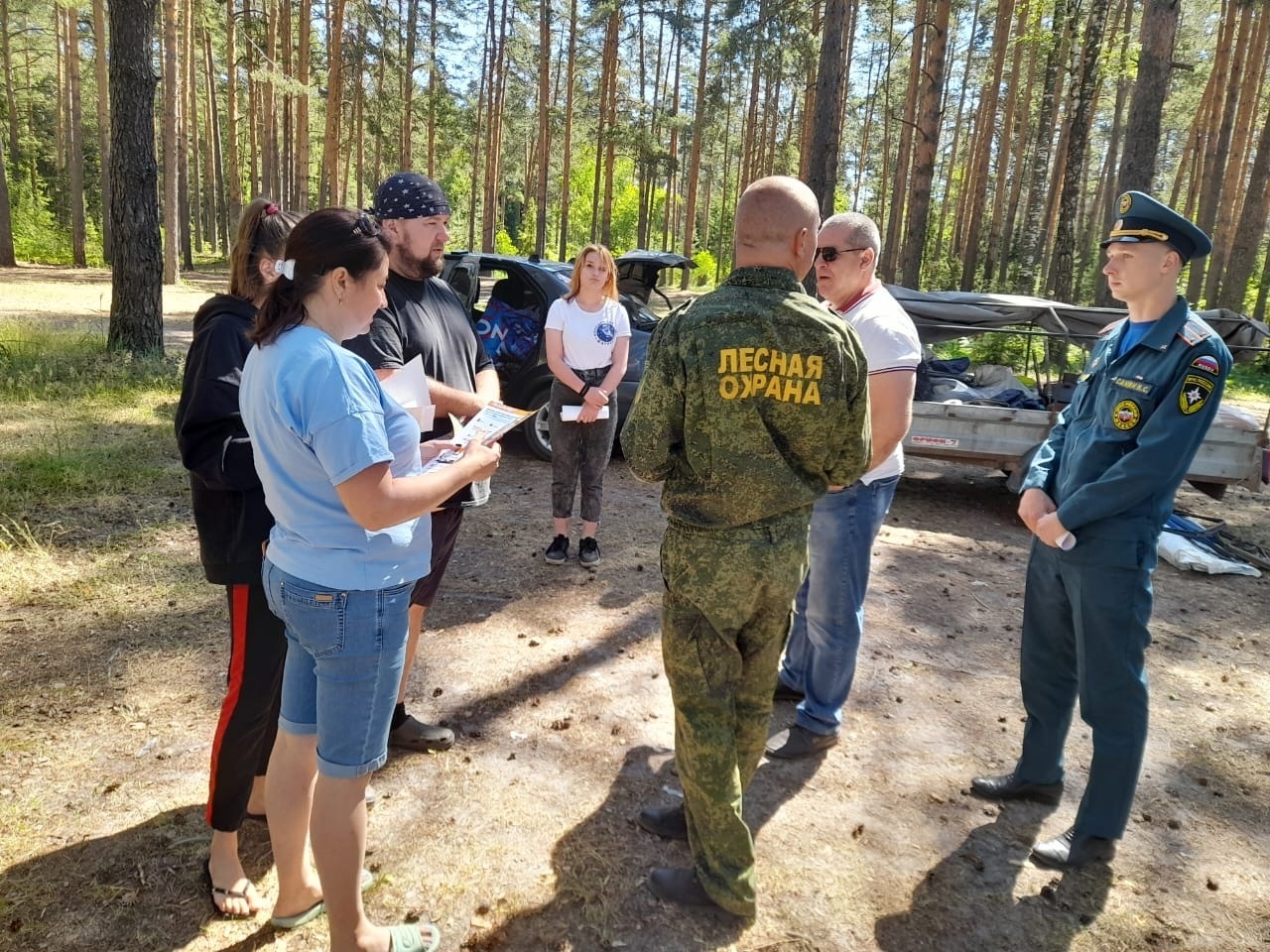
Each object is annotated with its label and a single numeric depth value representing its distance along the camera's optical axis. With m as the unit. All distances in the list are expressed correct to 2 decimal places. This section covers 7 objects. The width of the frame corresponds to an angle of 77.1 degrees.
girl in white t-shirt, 4.90
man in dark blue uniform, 2.37
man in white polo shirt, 2.81
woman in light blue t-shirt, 1.62
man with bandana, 2.72
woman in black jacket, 2.08
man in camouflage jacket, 2.06
